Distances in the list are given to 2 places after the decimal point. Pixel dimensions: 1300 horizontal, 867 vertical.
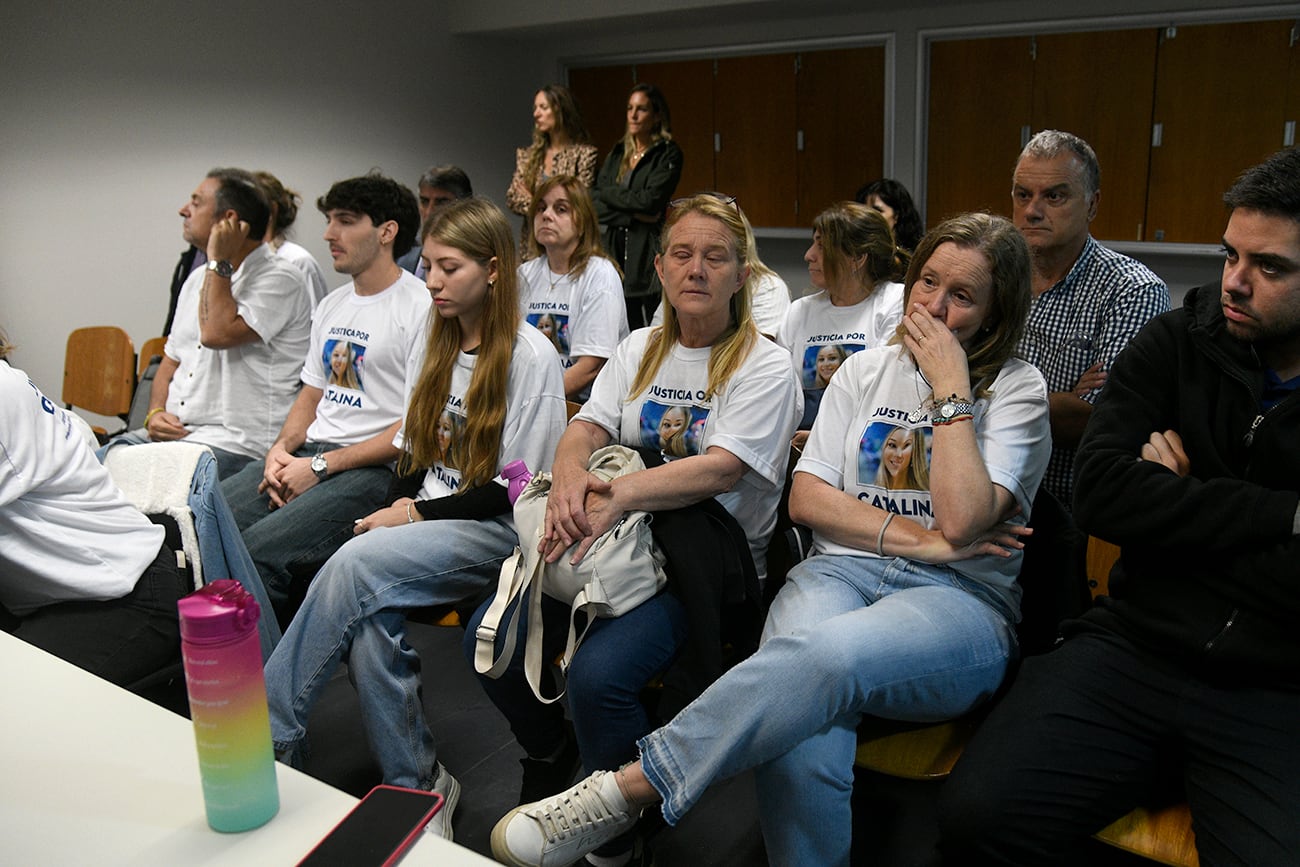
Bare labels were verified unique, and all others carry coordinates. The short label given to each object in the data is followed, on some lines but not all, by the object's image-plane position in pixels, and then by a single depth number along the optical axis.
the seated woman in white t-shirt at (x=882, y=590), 1.60
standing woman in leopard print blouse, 4.82
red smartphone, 0.96
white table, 0.99
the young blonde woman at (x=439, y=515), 2.04
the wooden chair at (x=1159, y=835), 1.44
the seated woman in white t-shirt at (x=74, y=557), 1.77
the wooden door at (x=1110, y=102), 5.33
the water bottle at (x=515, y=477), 2.21
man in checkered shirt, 2.36
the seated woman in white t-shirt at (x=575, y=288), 3.45
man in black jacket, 1.49
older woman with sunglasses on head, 1.87
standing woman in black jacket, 4.79
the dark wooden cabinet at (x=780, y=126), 6.23
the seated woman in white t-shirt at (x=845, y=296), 2.94
